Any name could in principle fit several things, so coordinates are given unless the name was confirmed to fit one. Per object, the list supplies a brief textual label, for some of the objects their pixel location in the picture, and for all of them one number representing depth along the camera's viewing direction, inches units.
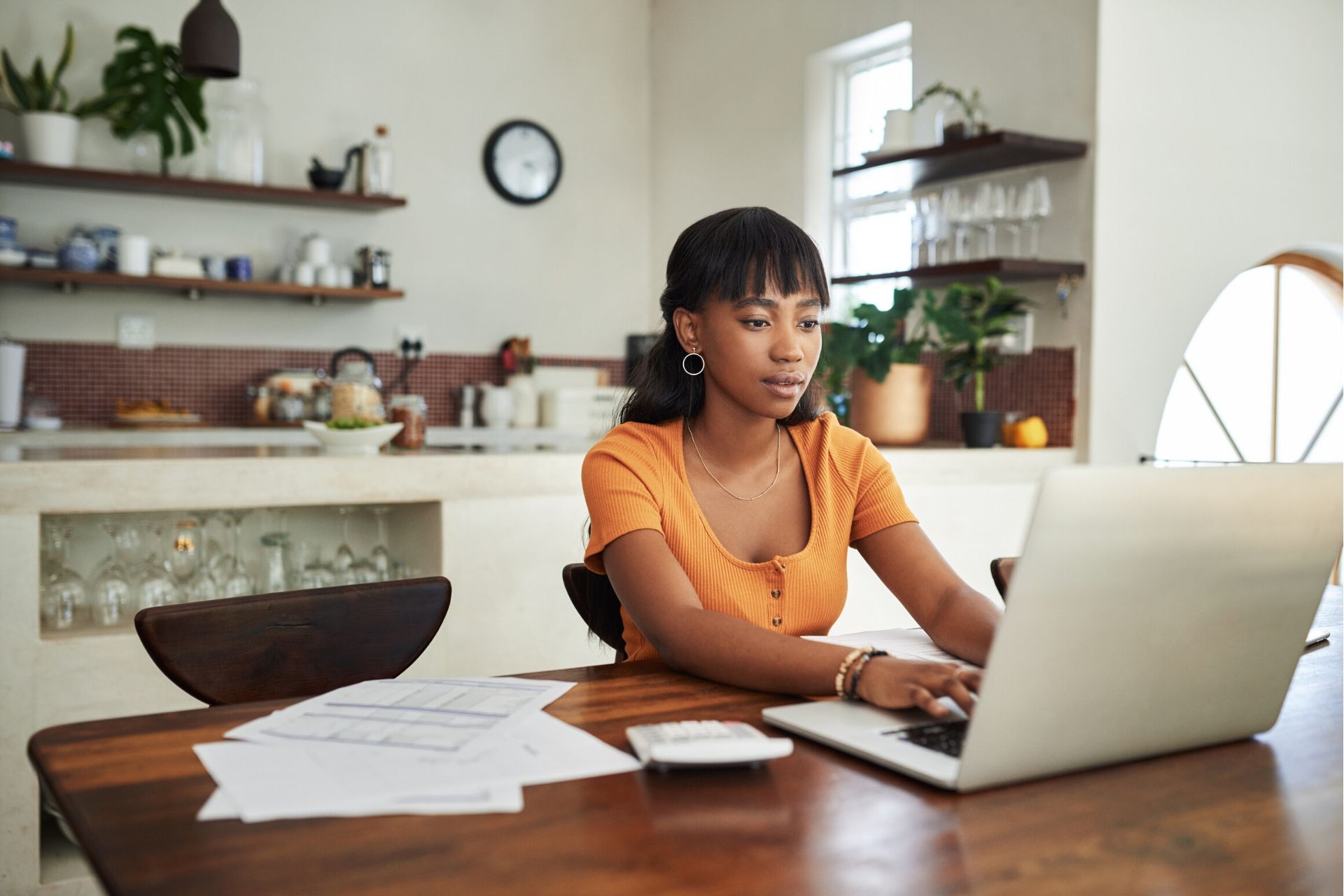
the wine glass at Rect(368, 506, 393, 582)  103.8
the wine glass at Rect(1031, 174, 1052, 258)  136.3
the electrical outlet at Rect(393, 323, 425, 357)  211.5
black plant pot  137.8
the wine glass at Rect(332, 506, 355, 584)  100.9
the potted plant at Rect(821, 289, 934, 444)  137.0
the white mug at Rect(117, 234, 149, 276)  181.6
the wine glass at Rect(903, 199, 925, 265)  150.9
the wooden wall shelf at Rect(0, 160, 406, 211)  176.6
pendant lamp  128.8
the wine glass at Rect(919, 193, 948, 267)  148.2
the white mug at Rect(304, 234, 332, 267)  198.7
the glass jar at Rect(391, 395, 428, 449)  119.6
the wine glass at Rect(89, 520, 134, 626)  90.5
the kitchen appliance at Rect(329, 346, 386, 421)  117.0
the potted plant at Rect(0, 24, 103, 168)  175.9
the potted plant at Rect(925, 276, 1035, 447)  136.6
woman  55.1
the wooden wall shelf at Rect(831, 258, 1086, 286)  135.7
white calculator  34.0
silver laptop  31.4
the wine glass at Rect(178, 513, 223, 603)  94.0
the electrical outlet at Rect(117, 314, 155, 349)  190.1
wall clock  220.7
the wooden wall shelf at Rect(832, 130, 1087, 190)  134.9
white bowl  105.0
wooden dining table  27.4
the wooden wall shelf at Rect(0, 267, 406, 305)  175.8
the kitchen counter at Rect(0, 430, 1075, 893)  84.1
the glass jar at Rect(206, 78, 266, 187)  192.2
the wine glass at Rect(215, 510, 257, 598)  95.1
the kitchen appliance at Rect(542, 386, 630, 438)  213.6
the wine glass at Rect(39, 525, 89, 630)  90.4
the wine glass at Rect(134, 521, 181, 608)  91.6
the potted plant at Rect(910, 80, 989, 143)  142.8
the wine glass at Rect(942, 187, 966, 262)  143.2
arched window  158.2
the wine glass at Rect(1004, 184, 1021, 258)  138.9
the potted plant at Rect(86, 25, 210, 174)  181.0
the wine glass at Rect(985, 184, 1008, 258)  138.3
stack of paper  31.8
